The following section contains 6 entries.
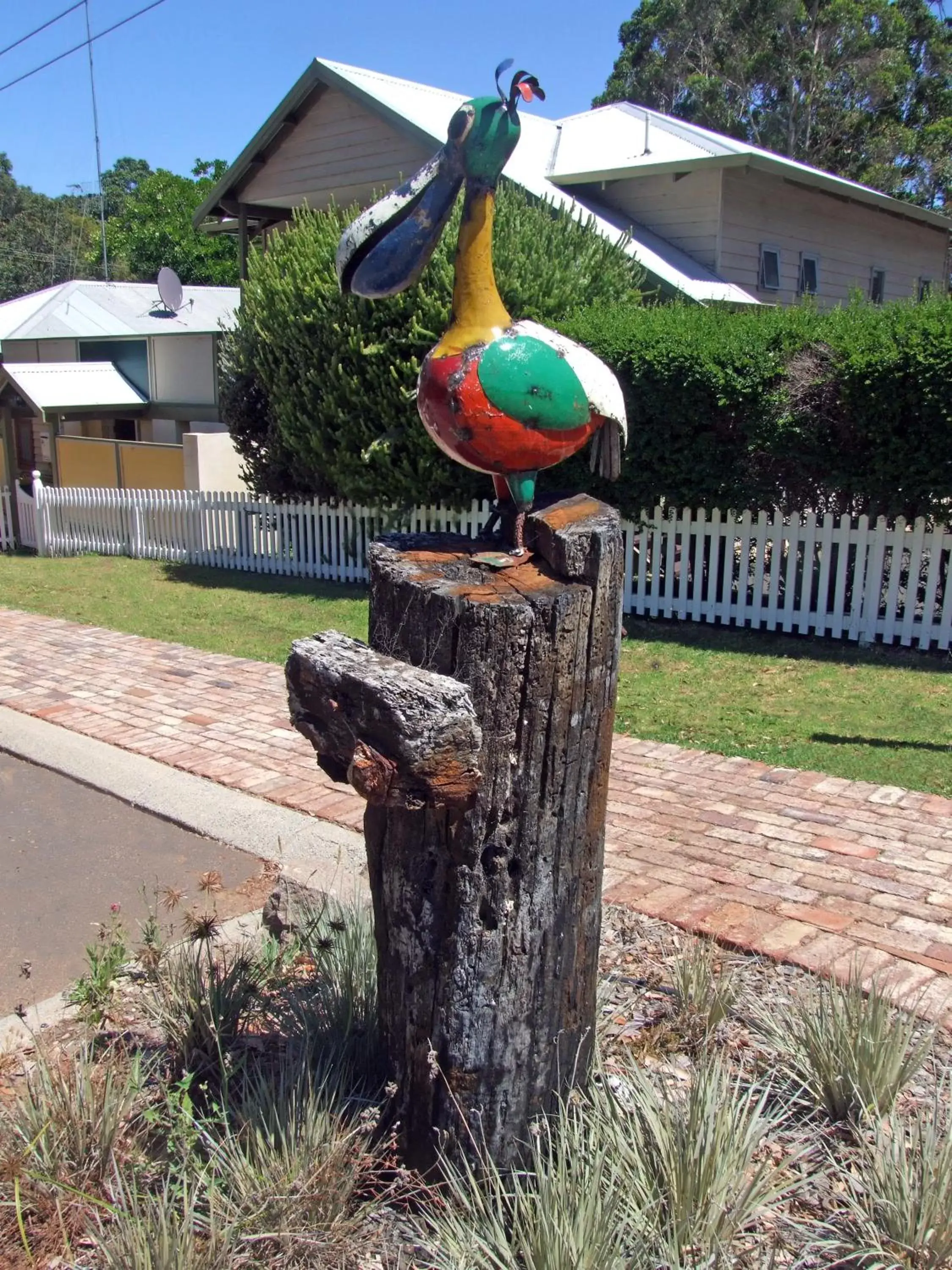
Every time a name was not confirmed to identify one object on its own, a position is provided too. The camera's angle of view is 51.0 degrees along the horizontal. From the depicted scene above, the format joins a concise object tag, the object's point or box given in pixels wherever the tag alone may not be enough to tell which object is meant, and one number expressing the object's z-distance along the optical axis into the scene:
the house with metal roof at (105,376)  17.14
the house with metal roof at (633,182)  13.93
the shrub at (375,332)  10.26
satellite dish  19.17
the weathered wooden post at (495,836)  2.26
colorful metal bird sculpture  2.79
